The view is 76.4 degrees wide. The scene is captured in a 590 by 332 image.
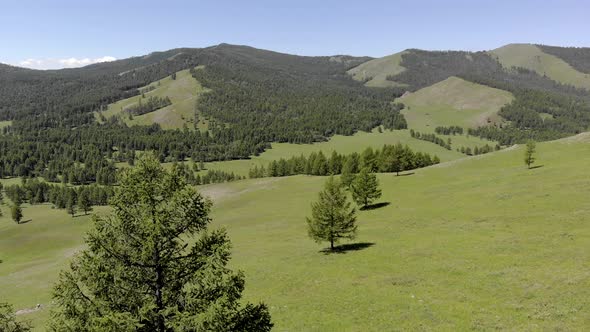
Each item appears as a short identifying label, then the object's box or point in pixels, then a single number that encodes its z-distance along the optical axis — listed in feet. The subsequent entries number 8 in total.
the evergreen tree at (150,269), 45.73
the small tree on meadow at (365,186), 260.01
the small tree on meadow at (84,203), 433.23
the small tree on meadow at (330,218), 170.91
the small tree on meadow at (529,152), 298.35
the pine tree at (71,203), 437.58
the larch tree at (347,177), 323.43
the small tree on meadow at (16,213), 435.12
